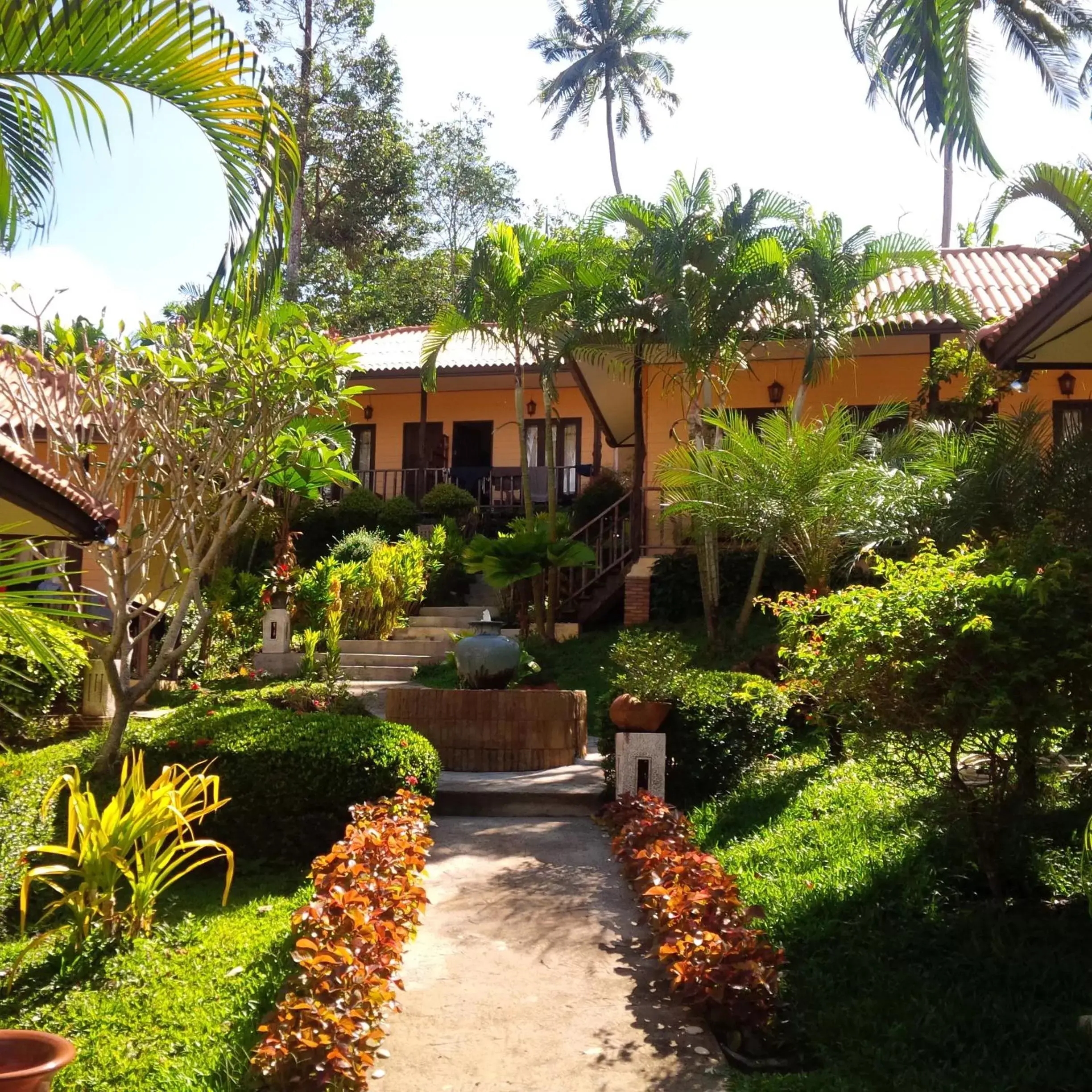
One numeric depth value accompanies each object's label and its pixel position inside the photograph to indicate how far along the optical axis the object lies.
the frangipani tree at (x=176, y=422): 7.58
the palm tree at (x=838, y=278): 13.02
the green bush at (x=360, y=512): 20.53
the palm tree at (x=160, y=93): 3.71
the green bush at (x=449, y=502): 20.56
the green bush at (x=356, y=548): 17.80
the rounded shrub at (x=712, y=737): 7.95
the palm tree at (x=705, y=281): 12.39
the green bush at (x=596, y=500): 17.77
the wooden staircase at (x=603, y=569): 15.85
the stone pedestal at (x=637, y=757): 7.80
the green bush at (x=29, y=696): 10.07
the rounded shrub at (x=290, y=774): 6.59
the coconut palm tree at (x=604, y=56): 34.09
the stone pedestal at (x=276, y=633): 15.11
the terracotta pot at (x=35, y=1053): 3.01
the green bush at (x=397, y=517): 20.19
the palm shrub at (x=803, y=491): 10.06
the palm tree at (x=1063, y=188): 9.66
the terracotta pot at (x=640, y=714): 7.98
